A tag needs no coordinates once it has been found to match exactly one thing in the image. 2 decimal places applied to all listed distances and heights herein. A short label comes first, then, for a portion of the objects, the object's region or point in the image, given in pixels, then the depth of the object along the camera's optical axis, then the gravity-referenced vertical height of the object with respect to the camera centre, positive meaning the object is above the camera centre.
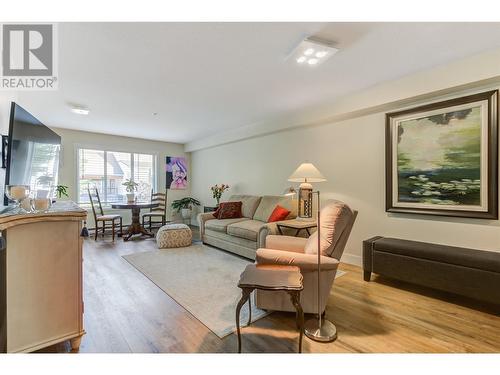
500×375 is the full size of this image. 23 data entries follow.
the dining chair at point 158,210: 5.51 -0.58
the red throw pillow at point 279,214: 3.63 -0.42
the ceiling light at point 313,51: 2.01 +1.24
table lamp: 2.13 -0.13
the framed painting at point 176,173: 6.83 +0.42
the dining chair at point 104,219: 4.87 -0.68
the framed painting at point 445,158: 2.34 +0.33
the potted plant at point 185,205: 6.75 -0.53
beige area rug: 2.03 -1.10
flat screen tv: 1.60 +0.29
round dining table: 4.88 -0.79
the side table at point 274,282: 1.51 -0.63
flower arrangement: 5.65 -0.07
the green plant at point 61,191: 5.02 -0.10
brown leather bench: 2.05 -0.77
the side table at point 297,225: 3.16 -0.52
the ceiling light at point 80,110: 3.74 +1.23
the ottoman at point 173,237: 4.20 -0.90
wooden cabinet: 1.39 -0.60
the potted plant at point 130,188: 5.21 -0.03
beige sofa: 3.44 -0.63
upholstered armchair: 1.88 -0.58
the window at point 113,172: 5.60 +0.37
